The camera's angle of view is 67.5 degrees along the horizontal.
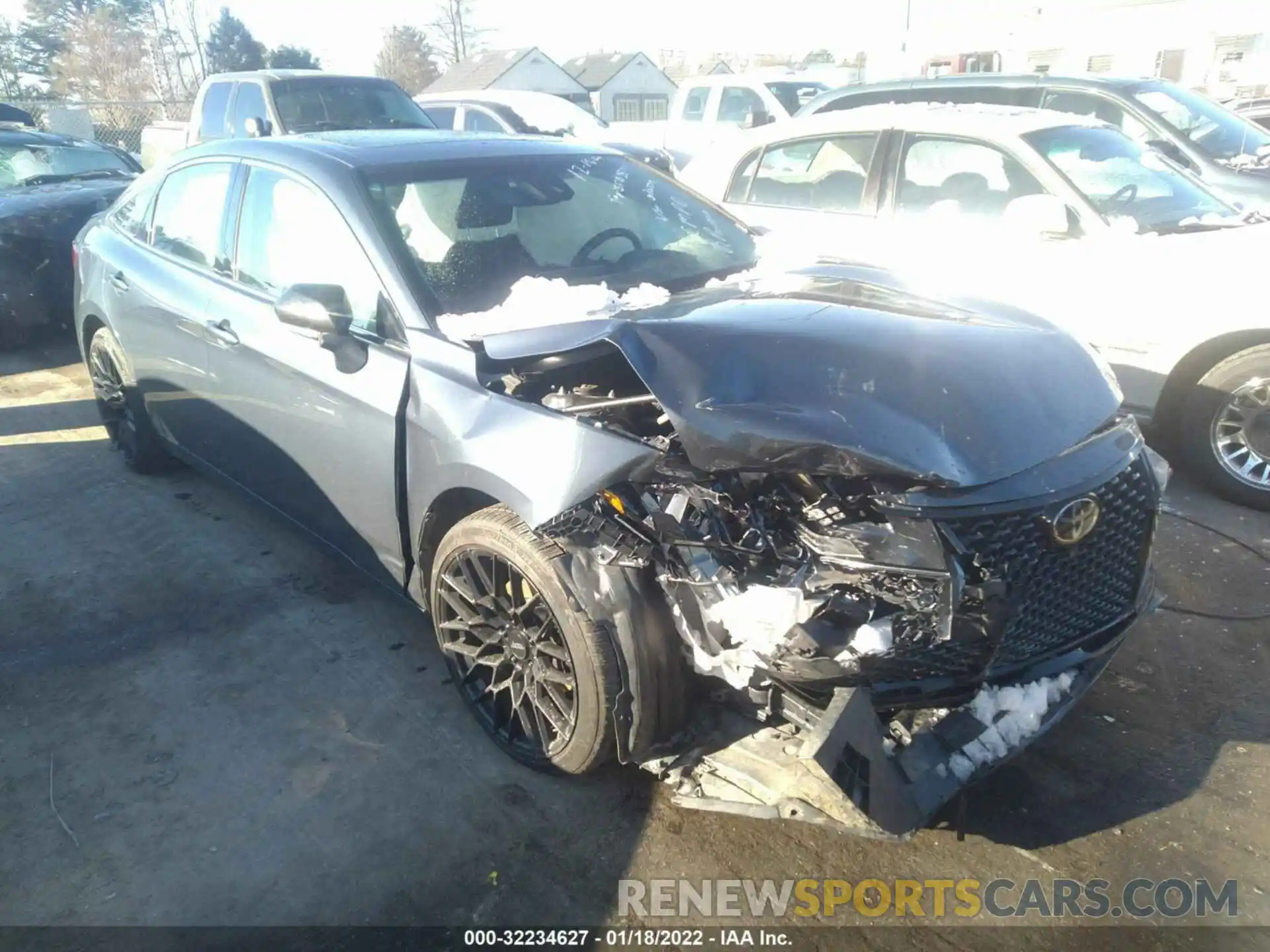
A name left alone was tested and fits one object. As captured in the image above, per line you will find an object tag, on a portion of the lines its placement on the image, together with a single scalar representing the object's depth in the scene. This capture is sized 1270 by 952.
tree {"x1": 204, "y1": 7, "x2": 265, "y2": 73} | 43.66
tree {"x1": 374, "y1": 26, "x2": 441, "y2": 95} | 53.94
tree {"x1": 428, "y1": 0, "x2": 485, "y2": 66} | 58.09
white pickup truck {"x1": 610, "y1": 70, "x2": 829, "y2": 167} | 13.17
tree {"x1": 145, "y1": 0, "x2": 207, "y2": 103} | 37.97
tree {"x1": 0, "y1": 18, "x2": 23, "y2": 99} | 39.47
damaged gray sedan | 2.26
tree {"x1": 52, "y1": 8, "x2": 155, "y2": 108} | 34.94
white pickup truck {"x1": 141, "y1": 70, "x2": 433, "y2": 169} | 9.63
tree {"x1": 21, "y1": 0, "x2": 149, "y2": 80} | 40.66
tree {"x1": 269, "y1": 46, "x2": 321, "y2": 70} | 41.97
